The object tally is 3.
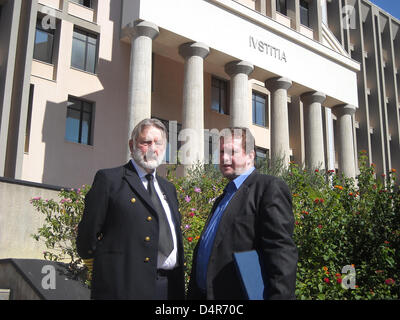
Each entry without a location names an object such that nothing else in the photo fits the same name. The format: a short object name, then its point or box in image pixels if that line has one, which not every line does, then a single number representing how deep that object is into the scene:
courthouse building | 18.80
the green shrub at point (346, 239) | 6.07
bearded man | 3.12
